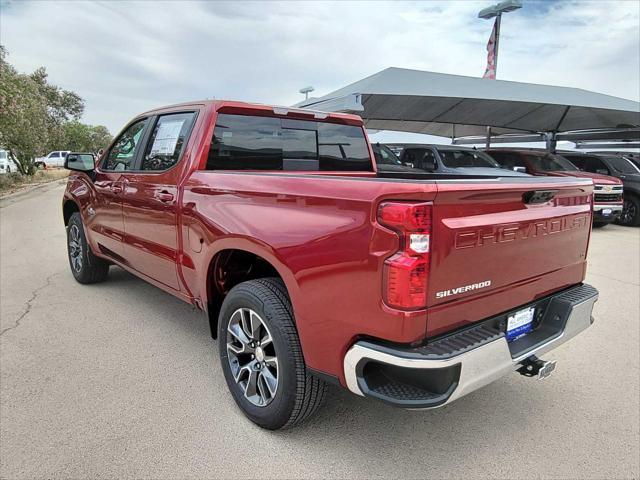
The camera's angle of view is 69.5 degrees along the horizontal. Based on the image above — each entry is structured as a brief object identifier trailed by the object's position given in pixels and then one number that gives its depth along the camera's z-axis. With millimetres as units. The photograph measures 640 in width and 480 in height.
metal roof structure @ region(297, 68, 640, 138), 12148
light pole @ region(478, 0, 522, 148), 16734
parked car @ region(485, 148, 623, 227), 10375
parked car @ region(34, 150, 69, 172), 40619
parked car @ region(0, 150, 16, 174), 25162
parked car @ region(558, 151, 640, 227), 11836
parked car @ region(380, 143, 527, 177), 11148
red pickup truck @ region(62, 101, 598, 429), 1961
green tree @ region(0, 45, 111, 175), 15266
